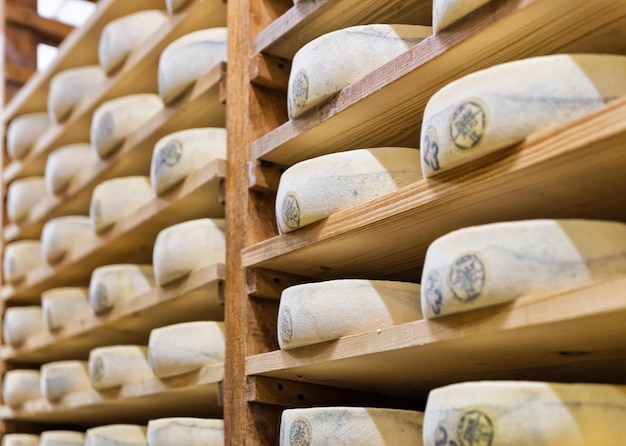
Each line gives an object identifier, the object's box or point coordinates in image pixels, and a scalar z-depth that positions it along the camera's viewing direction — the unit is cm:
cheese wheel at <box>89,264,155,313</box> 189
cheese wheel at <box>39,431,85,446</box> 199
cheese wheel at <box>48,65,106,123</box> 230
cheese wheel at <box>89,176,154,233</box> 194
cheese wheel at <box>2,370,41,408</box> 234
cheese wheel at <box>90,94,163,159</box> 198
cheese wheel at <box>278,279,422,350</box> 120
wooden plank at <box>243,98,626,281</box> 93
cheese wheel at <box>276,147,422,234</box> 125
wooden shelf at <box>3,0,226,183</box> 181
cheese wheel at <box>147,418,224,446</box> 152
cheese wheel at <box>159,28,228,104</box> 171
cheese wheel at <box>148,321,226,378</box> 158
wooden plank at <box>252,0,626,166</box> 104
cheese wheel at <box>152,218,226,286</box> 163
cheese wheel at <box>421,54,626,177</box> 96
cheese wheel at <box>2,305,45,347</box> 238
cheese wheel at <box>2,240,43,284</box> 246
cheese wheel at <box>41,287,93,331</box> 215
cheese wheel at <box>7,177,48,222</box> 252
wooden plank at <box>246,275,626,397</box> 90
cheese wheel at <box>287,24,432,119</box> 129
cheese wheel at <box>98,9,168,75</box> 205
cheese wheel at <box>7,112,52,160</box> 260
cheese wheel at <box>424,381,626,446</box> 90
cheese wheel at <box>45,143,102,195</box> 226
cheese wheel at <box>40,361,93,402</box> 206
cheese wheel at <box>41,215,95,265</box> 219
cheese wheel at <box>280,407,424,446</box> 116
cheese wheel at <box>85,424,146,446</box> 173
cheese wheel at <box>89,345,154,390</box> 182
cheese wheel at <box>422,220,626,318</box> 93
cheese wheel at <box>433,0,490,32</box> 108
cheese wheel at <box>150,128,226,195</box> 169
